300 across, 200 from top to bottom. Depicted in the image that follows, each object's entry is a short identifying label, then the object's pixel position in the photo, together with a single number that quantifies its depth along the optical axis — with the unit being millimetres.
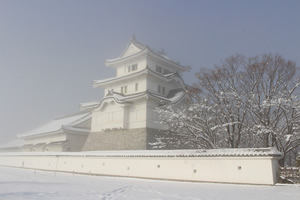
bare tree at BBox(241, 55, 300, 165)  16188
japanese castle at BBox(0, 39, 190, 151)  23109
